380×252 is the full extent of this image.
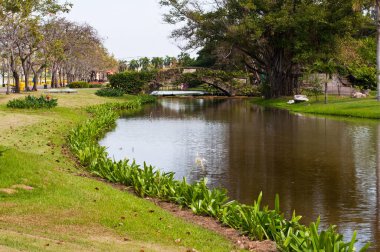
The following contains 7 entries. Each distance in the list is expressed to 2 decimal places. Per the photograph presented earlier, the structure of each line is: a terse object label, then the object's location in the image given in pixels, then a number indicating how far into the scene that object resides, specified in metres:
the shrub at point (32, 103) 36.12
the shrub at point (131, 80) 72.94
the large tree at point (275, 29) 50.22
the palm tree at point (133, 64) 187.12
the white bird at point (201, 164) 17.23
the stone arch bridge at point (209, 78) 72.19
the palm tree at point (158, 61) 179.60
